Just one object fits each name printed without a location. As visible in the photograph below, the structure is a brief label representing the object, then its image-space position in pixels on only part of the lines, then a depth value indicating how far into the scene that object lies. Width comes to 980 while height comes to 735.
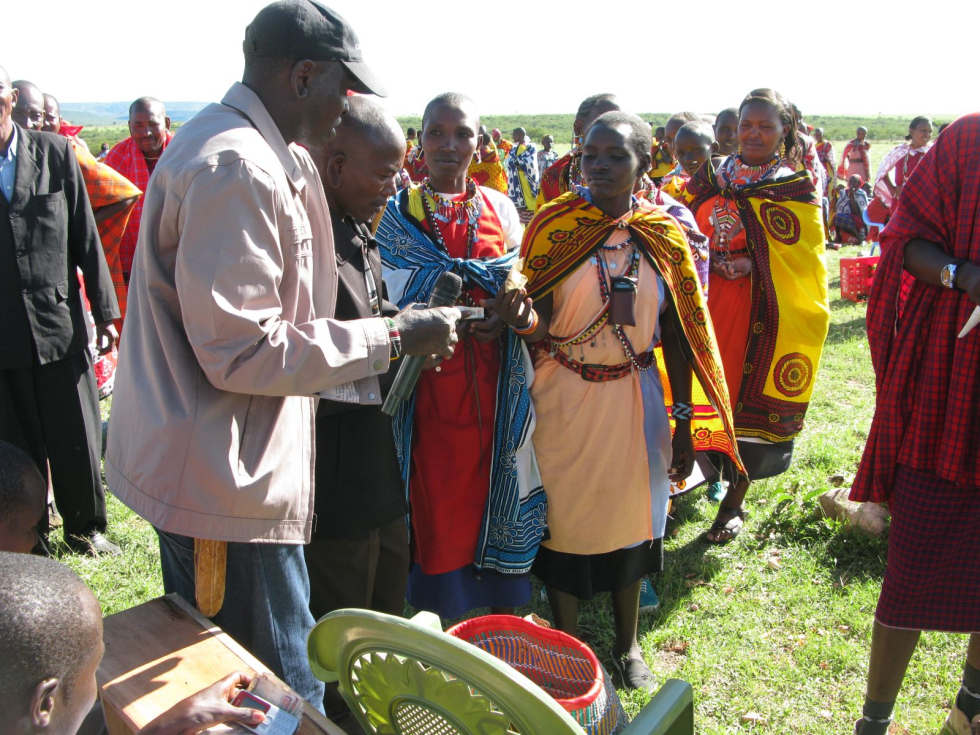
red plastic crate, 9.58
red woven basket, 2.28
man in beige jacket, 1.73
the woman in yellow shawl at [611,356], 3.01
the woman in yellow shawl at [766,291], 4.21
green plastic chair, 1.35
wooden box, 1.82
